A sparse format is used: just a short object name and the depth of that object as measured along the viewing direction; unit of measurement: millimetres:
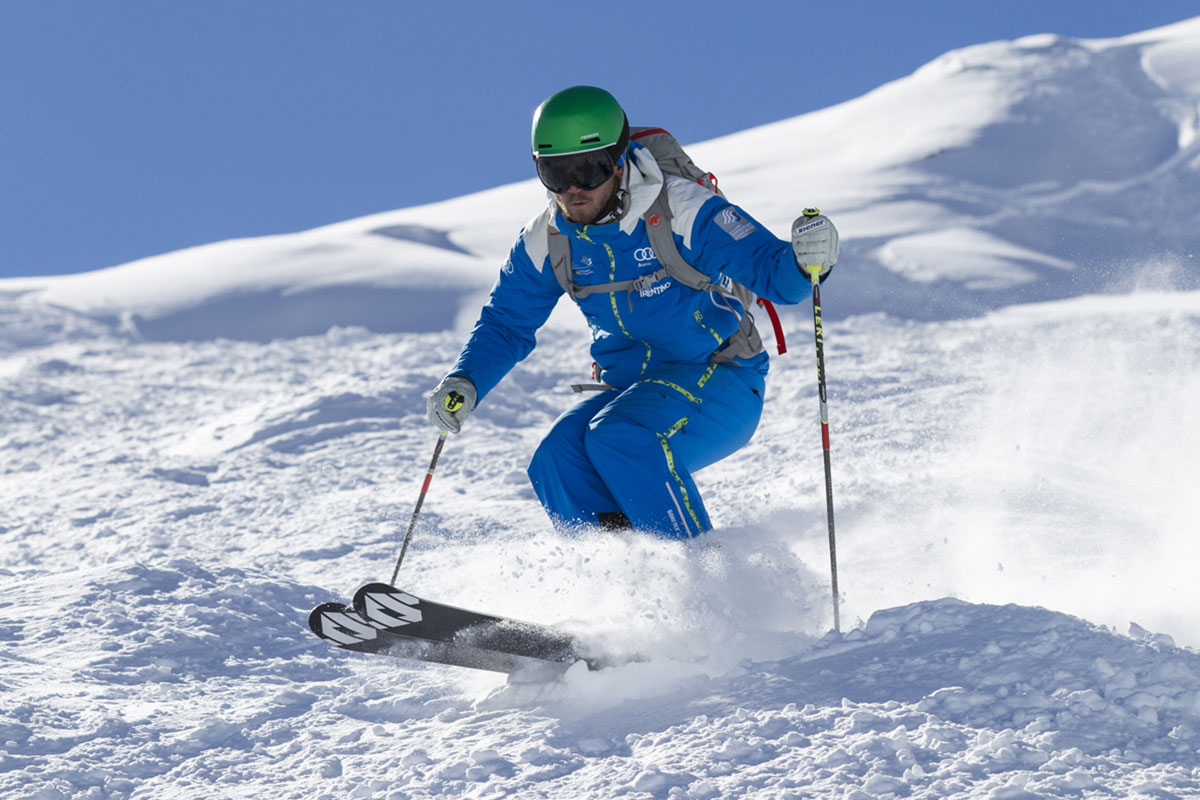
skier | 8273
